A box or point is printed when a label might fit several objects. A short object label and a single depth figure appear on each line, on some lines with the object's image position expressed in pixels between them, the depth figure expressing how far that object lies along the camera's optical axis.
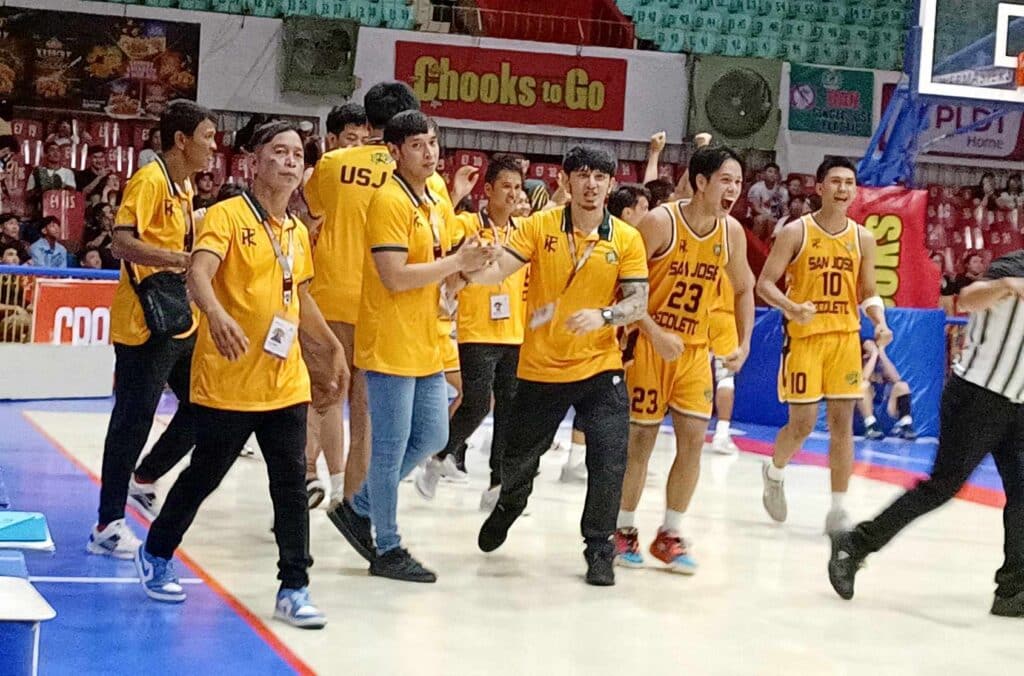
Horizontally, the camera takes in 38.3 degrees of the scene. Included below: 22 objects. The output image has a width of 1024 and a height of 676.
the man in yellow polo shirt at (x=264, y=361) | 4.92
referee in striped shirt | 5.57
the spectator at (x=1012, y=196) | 20.62
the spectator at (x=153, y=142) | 16.89
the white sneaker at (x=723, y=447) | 10.83
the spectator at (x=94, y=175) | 16.47
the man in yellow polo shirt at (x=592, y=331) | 5.88
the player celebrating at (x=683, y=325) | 6.24
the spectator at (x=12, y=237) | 14.95
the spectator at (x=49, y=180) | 16.28
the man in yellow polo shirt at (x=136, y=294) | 5.80
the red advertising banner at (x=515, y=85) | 18.20
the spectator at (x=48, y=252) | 14.96
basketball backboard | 11.53
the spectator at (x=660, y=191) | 8.85
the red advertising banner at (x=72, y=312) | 12.34
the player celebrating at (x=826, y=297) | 7.32
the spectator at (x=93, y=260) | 14.62
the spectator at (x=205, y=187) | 16.29
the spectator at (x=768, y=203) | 18.89
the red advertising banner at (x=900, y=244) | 13.16
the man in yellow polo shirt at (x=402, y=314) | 5.50
